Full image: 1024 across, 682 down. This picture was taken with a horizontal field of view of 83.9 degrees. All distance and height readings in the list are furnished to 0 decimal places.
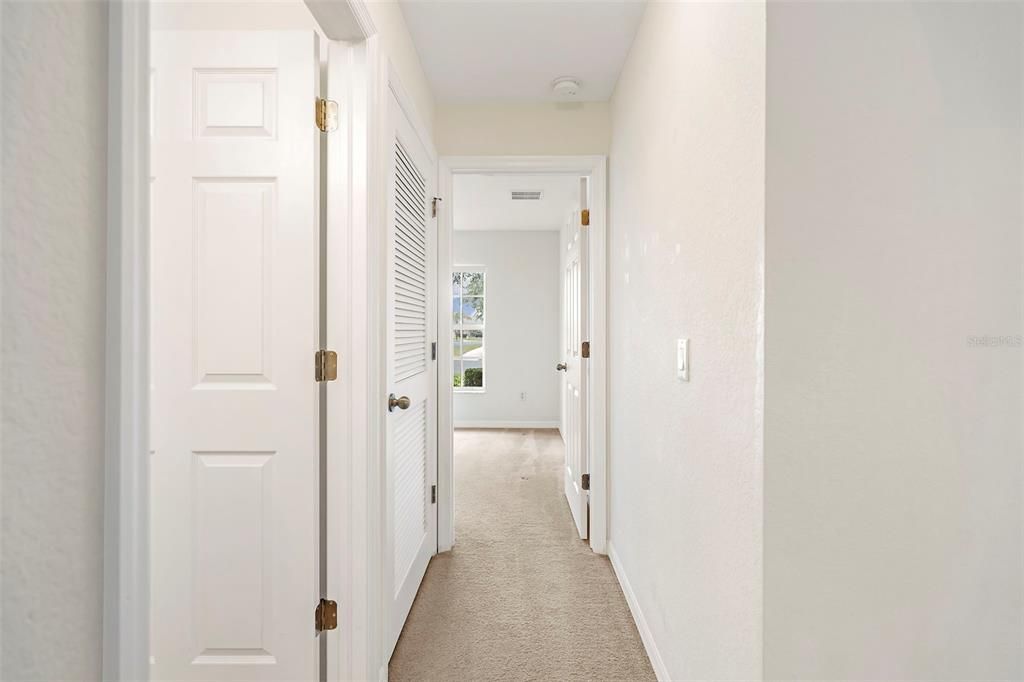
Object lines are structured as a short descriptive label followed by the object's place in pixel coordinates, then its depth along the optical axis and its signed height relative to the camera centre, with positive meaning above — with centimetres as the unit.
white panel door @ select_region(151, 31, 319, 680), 154 +3
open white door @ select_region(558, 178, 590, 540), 318 -22
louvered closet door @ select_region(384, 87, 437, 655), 196 -14
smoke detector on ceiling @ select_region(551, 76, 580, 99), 267 +120
